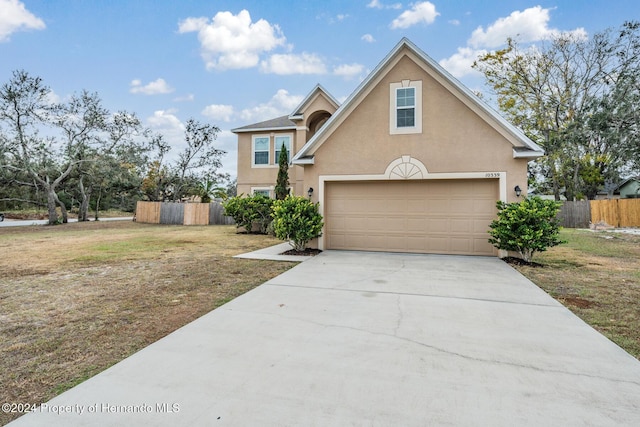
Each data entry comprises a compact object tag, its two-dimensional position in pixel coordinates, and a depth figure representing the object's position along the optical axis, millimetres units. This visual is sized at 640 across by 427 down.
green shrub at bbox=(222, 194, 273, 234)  15859
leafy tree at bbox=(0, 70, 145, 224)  19641
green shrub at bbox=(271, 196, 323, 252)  9438
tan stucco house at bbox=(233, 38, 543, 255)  8945
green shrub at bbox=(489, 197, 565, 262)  7777
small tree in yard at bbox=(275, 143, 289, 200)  16062
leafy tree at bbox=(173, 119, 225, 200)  27406
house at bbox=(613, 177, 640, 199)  33931
